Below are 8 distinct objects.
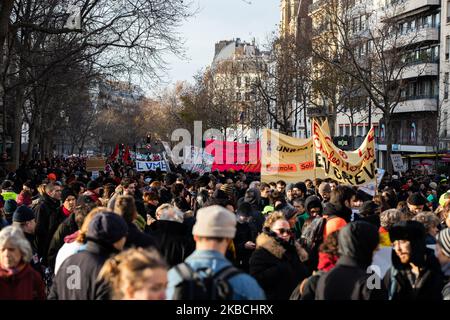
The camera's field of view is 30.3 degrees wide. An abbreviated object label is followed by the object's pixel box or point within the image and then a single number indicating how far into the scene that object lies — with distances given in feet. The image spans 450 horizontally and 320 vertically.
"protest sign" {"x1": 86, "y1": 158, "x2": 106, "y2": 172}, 100.01
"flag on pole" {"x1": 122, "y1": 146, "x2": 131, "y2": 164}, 146.72
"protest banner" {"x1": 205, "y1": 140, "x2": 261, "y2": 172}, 98.17
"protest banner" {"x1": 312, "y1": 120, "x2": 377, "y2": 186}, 56.54
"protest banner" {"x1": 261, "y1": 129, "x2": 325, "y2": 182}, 66.90
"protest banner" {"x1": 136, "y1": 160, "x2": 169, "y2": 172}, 95.80
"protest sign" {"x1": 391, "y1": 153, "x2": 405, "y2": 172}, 99.96
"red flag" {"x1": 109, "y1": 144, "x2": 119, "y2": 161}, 152.23
